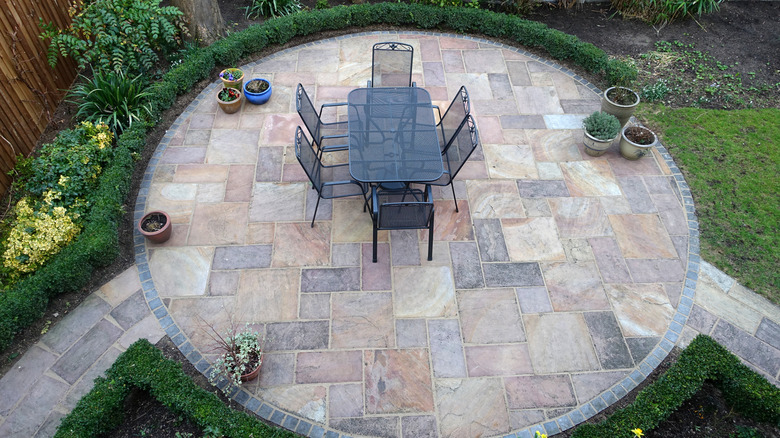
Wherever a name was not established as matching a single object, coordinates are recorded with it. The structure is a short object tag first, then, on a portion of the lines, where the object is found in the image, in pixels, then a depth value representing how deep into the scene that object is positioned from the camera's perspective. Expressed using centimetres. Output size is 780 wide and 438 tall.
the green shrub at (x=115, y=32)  586
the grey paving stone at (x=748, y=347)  424
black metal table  452
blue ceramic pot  619
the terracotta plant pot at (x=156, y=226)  476
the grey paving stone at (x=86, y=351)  404
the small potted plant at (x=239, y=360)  386
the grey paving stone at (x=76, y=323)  420
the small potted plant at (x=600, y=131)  561
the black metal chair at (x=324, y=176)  446
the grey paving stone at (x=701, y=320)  446
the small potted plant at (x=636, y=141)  565
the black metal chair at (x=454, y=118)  483
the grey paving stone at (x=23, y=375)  388
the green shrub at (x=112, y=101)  574
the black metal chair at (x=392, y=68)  577
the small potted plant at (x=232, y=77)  616
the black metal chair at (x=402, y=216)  439
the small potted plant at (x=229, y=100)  609
